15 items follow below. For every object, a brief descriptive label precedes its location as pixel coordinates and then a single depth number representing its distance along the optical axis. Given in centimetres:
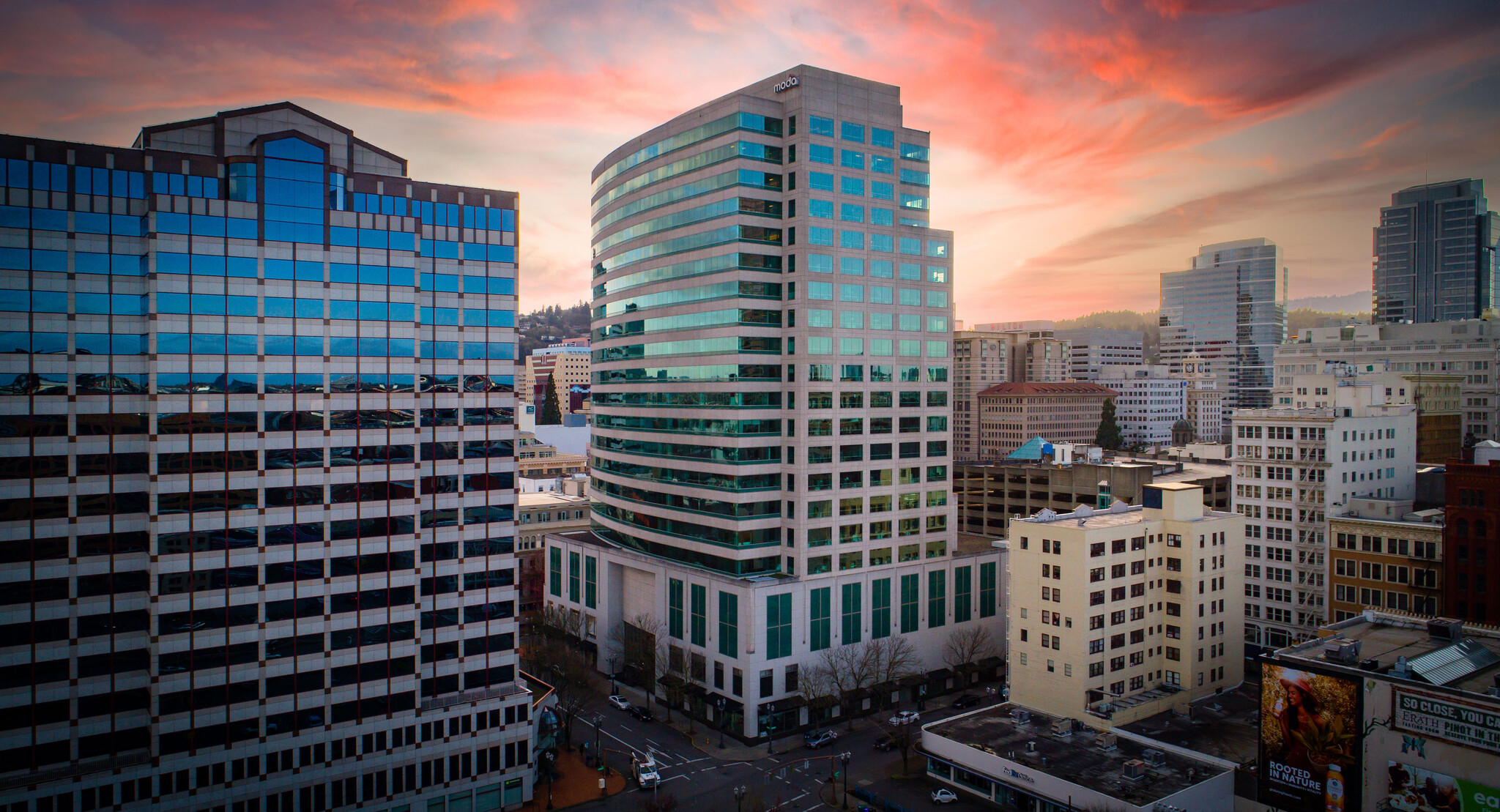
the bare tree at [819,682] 9056
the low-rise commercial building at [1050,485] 14975
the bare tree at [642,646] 9819
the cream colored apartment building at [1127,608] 8244
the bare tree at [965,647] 10356
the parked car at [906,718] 9175
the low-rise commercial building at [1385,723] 5738
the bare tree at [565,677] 8888
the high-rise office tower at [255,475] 6112
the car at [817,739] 8789
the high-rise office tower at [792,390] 9500
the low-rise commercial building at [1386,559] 9125
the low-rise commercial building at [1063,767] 6594
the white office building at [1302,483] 10238
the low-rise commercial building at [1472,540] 8494
